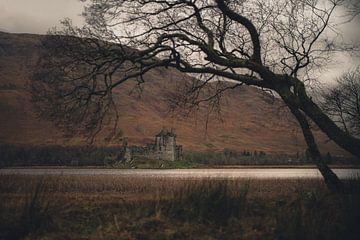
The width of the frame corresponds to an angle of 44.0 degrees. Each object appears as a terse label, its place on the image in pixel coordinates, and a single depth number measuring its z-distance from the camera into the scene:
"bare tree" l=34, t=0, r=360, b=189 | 13.94
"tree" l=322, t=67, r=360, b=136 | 33.44
